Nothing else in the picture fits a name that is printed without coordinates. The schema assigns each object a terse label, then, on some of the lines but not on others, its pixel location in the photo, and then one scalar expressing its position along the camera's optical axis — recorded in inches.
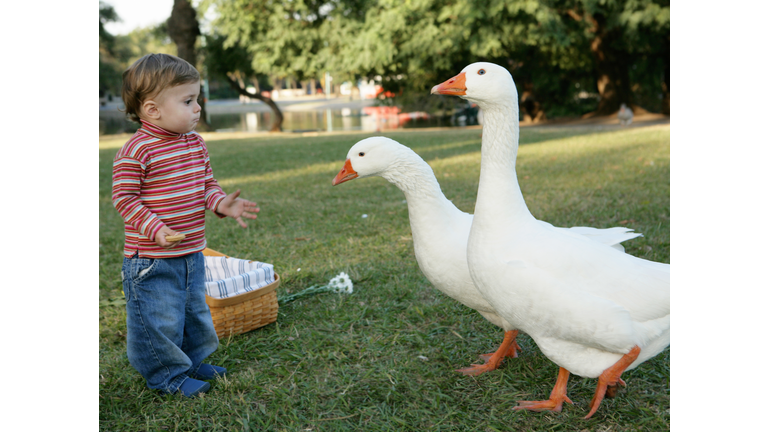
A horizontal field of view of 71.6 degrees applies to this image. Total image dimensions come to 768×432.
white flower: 142.8
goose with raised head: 80.9
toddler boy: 88.9
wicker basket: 116.0
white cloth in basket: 119.0
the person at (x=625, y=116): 552.7
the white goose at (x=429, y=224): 101.7
